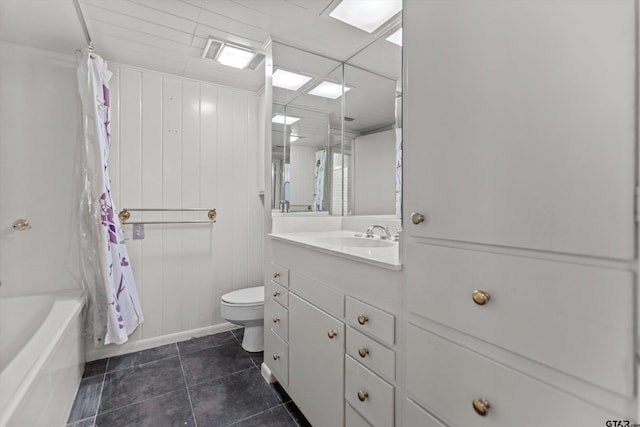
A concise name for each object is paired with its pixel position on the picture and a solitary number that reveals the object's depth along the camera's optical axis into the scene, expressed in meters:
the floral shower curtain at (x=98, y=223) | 1.80
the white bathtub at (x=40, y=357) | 0.98
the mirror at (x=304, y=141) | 2.11
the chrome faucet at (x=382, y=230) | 1.65
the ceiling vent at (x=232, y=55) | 1.90
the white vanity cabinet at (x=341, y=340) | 0.95
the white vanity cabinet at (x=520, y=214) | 0.49
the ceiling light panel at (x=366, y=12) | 1.47
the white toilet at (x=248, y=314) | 2.11
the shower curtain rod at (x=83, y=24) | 1.51
